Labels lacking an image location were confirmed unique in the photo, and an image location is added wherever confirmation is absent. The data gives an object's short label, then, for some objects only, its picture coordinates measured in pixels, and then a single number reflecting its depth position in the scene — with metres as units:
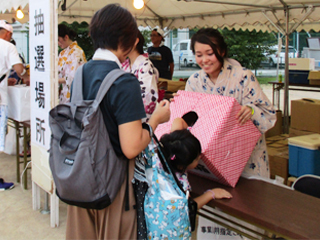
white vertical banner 2.40
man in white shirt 3.52
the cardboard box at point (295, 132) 4.16
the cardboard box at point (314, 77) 5.39
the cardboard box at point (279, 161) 3.46
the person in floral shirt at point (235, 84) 1.83
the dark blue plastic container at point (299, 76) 5.74
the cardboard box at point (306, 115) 4.03
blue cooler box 3.04
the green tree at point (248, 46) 15.09
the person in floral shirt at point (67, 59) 3.87
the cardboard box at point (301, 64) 5.67
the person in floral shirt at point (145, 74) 2.34
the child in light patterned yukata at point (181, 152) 1.38
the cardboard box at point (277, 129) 4.63
